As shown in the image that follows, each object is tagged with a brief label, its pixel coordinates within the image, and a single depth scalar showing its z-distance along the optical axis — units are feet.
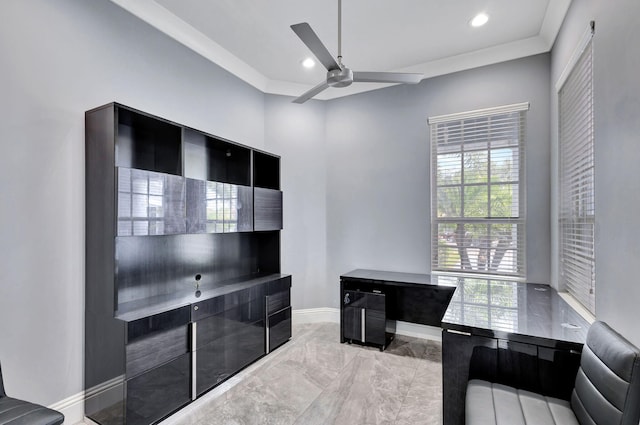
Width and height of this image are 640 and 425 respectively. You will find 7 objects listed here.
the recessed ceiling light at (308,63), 11.90
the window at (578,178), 6.89
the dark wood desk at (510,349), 5.64
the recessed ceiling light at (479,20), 9.27
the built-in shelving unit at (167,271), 6.91
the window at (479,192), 10.81
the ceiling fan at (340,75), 6.65
